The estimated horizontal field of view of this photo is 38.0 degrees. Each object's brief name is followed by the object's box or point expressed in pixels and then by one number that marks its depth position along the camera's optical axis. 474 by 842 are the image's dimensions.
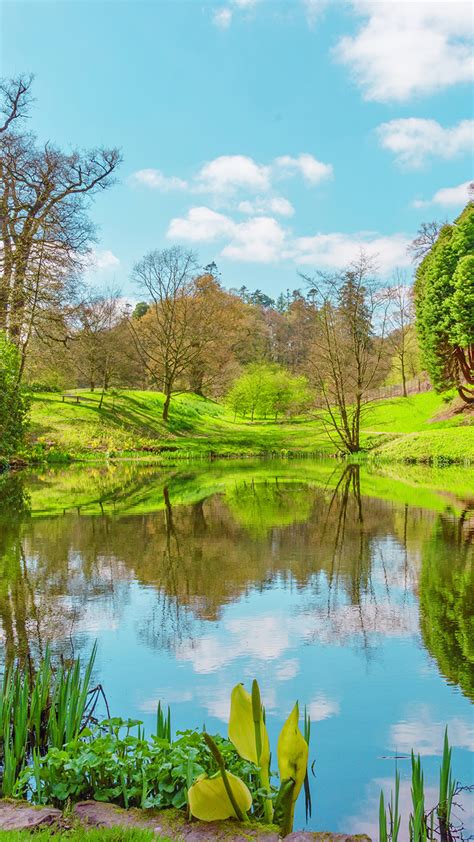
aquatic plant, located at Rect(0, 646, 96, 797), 3.62
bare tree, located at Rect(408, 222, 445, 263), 47.75
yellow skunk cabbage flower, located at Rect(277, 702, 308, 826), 3.19
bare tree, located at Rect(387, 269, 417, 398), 53.69
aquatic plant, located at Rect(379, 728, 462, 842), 2.89
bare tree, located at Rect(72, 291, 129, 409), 42.16
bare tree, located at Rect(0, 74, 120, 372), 24.83
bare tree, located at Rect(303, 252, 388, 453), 30.02
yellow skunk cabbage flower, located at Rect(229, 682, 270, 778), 3.29
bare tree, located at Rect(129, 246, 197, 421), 42.68
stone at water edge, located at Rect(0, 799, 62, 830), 3.04
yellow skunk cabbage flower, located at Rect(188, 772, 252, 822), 3.10
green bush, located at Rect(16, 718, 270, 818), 3.42
